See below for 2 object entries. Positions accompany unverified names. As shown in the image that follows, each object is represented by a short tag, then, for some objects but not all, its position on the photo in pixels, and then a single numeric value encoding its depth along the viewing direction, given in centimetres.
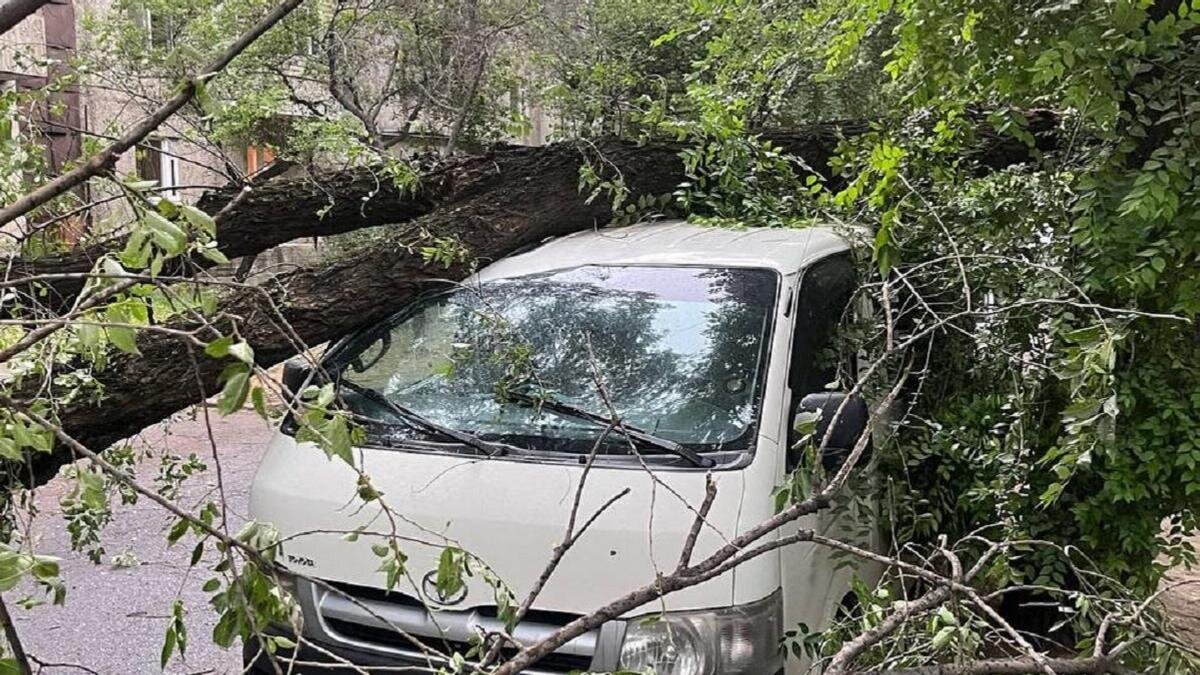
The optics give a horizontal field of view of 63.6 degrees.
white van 271
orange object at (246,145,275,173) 1346
